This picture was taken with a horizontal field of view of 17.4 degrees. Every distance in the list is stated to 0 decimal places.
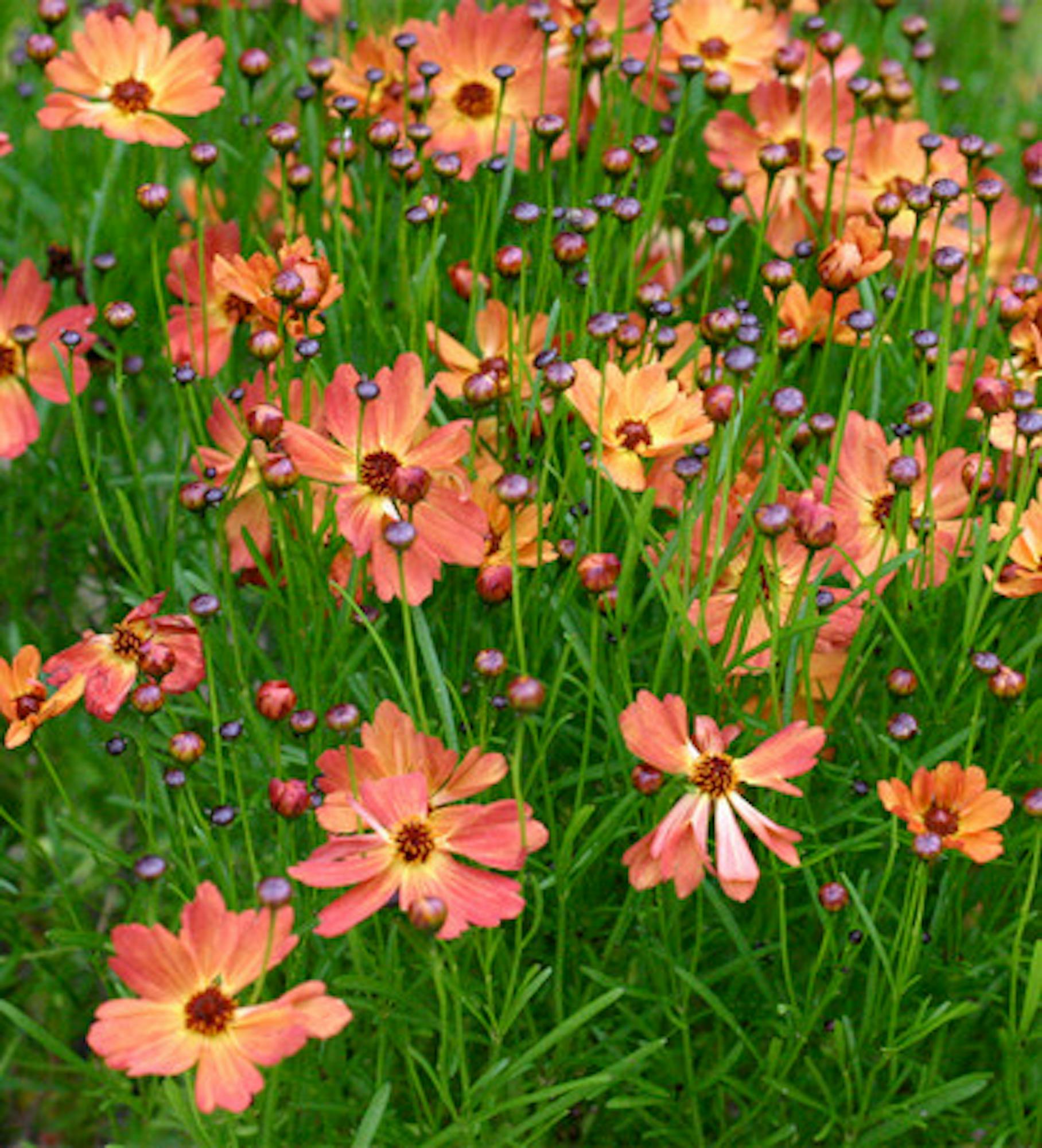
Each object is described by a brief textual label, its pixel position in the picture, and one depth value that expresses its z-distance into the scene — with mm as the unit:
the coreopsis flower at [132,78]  823
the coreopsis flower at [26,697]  704
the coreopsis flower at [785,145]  875
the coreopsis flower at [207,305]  822
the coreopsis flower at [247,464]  766
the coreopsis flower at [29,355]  807
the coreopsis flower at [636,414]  738
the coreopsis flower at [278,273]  741
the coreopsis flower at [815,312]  792
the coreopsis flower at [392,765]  692
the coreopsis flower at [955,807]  698
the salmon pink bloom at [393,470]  720
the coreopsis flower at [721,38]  909
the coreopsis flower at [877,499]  760
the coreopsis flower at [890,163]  868
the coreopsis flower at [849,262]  754
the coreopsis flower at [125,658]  728
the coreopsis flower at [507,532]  737
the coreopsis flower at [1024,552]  730
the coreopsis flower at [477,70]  886
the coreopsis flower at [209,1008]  644
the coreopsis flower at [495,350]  756
